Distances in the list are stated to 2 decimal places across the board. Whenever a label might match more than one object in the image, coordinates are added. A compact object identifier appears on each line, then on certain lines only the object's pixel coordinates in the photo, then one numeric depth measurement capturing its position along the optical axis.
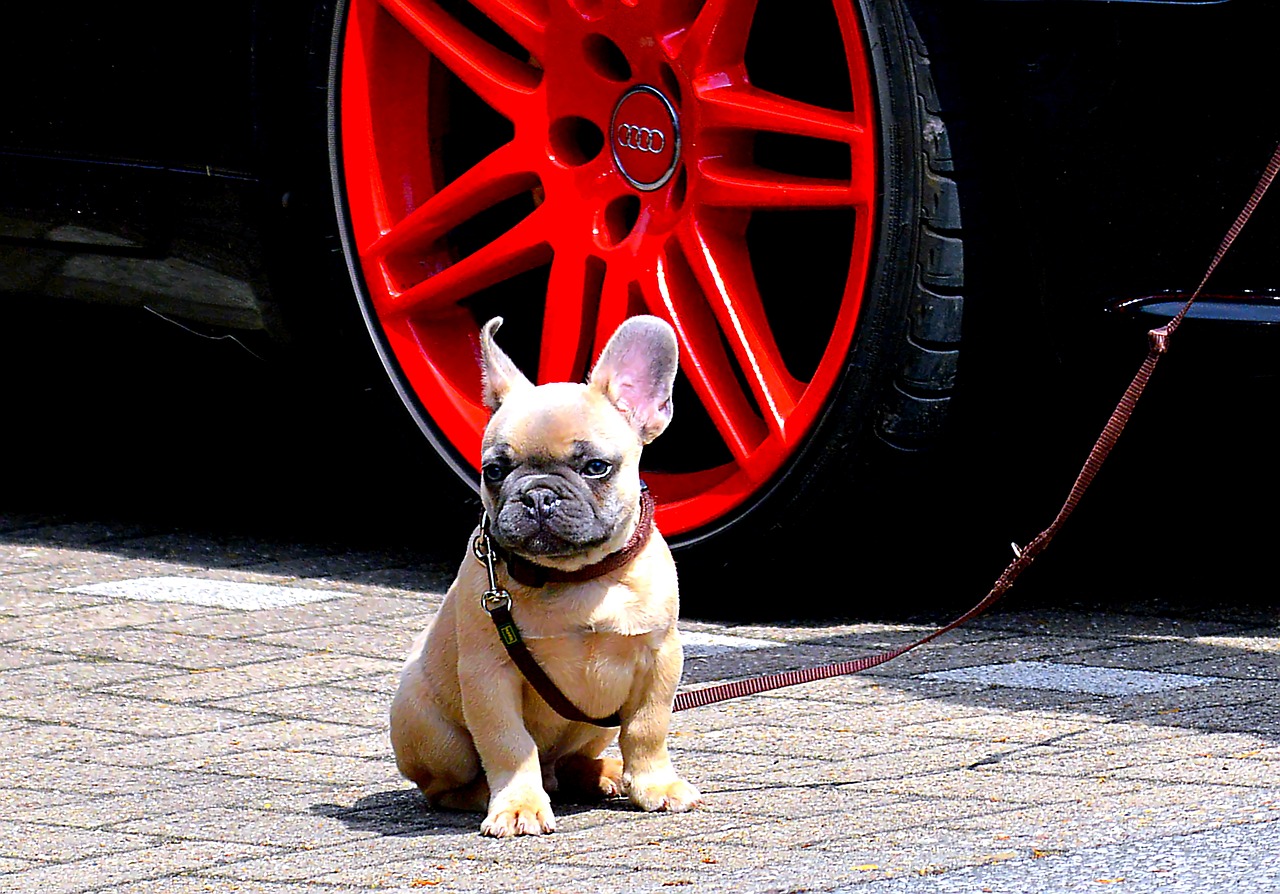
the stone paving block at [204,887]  5.47
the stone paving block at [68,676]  7.79
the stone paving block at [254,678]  7.70
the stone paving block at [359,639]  8.25
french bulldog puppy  5.90
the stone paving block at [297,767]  6.65
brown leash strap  6.85
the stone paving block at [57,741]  6.97
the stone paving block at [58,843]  5.88
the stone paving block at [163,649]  8.16
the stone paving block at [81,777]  6.56
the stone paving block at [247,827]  5.95
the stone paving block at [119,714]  7.27
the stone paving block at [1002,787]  6.04
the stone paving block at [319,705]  7.32
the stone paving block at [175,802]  6.24
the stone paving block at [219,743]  6.89
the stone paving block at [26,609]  8.64
